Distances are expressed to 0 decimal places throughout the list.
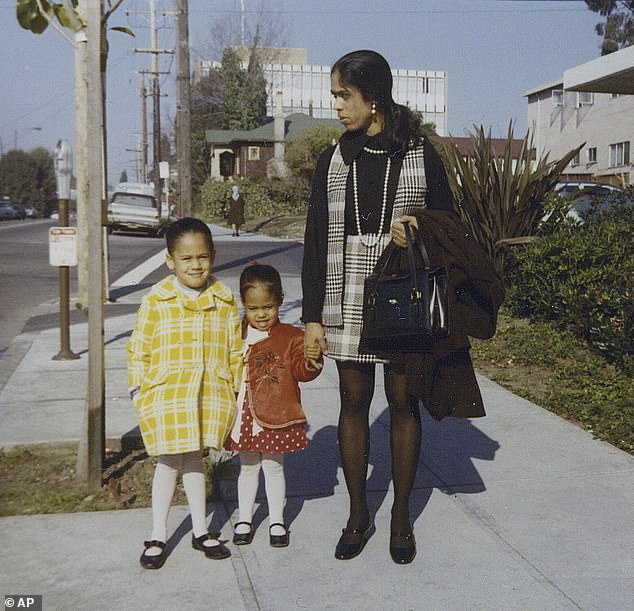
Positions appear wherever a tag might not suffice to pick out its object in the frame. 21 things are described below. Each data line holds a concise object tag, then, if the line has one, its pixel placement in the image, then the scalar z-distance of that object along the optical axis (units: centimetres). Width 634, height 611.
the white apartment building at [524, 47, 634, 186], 3731
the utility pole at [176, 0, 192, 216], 2019
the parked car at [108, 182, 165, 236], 2994
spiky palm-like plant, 1029
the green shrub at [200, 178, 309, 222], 4400
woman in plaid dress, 366
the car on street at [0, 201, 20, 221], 6931
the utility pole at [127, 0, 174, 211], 4995
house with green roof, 5238
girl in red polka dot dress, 379
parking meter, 663
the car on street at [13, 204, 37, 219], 7674
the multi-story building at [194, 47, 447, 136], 10431
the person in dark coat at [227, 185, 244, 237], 3212
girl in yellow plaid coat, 361
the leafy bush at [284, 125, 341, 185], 4291
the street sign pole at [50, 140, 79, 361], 666
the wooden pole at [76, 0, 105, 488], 441
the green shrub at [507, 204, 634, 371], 750
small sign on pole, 712
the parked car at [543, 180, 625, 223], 971
